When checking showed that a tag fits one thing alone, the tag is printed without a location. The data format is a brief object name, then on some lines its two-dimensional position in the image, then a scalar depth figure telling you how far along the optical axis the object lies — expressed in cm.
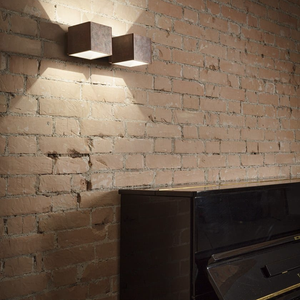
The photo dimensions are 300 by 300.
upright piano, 210
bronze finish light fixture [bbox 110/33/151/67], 238
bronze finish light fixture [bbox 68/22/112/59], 220
